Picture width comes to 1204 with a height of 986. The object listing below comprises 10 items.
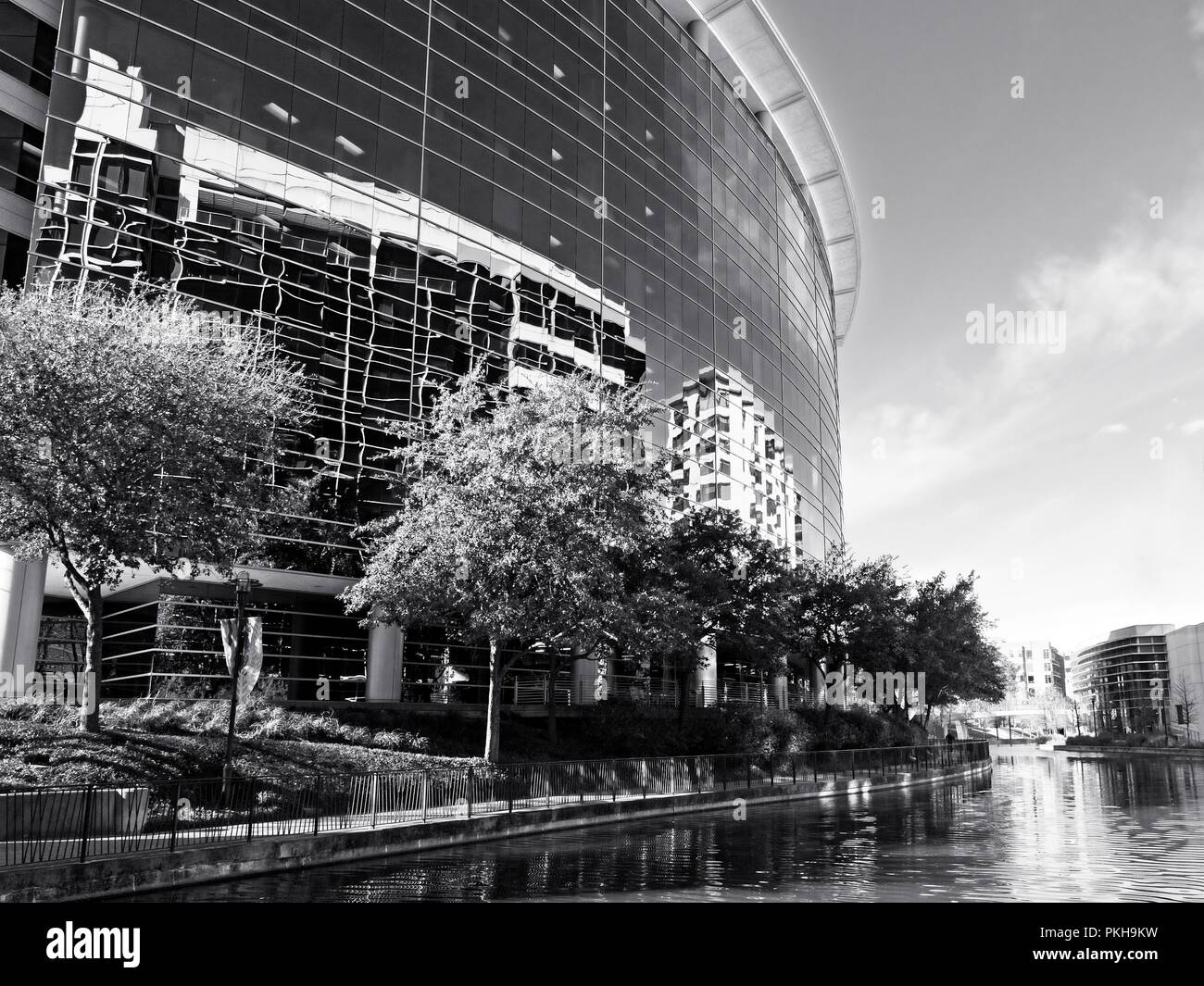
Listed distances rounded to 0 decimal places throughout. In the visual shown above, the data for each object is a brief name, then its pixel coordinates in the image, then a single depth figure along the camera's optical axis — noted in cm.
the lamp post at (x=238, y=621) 1819
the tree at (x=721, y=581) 3058
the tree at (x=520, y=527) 2364
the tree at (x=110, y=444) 1842
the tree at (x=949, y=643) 5019
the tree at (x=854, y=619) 4553
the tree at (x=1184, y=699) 10092
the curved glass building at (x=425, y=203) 2833
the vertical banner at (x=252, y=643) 2634
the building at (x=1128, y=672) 15375
